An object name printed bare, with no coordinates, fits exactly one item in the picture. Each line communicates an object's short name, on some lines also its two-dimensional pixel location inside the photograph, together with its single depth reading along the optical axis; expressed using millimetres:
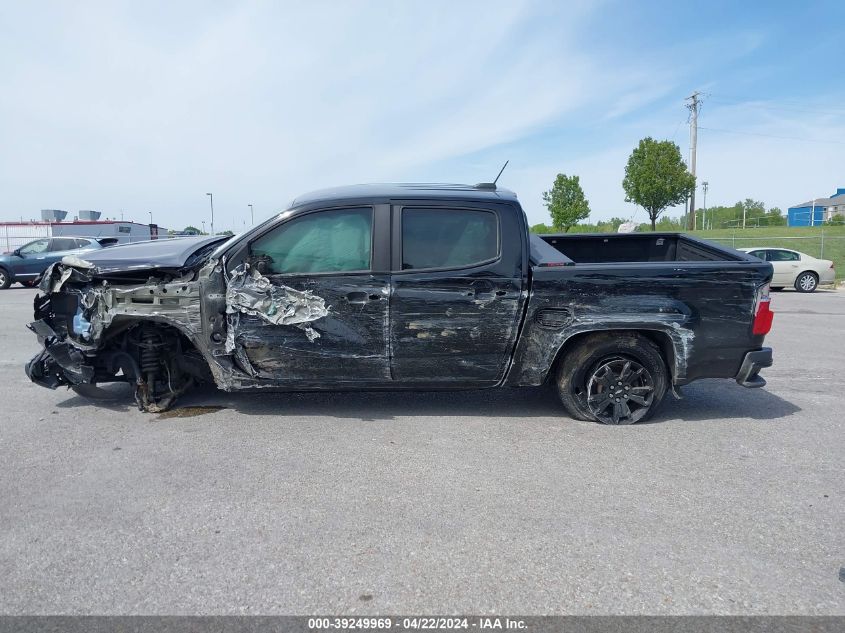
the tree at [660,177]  35875
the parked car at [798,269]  17156
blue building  71312
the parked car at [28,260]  17734
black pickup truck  4531
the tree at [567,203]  43625
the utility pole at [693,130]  37266
